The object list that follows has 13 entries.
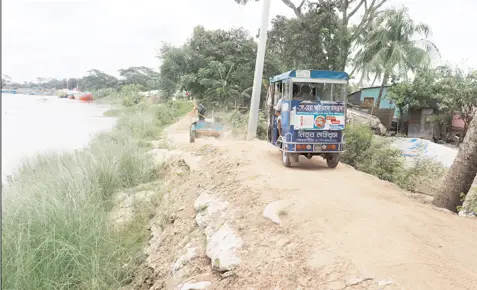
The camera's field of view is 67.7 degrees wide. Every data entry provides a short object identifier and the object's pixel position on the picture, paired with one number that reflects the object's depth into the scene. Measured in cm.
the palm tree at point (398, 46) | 2195
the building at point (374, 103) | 2120
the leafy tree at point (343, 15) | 1942
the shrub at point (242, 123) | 1498
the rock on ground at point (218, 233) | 382
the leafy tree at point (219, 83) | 2255
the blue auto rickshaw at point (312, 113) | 725
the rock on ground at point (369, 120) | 1859
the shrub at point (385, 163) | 853
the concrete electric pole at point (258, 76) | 1244
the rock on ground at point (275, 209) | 436
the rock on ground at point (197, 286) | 363
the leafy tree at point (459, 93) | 1473
